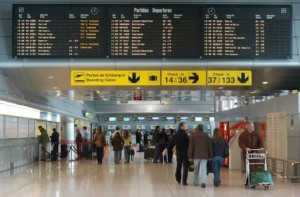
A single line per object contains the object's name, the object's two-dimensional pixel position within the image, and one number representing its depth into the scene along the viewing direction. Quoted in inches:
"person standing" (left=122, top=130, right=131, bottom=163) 879.1
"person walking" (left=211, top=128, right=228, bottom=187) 486.0
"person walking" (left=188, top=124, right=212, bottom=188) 474.6
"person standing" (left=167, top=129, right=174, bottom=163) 854.9
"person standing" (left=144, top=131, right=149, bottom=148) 1480.1
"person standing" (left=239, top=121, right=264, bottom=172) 481.7
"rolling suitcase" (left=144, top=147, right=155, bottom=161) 922.1
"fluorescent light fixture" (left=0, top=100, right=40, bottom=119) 682.8
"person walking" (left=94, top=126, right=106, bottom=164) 827.4
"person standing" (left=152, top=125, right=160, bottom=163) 865.5
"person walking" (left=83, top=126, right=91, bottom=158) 1003.4
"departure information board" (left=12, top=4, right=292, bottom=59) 526.6
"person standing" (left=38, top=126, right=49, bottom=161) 900.0
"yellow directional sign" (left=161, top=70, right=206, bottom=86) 565.3
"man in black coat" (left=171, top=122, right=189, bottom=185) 494.3
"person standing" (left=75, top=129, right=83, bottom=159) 1001.9
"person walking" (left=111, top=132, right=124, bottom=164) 850.1
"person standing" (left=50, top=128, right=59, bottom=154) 961.6
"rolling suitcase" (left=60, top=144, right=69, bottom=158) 1008.9
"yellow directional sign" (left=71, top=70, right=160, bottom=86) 564.4
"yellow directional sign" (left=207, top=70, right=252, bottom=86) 565.3
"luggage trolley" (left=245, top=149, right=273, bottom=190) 451.8
